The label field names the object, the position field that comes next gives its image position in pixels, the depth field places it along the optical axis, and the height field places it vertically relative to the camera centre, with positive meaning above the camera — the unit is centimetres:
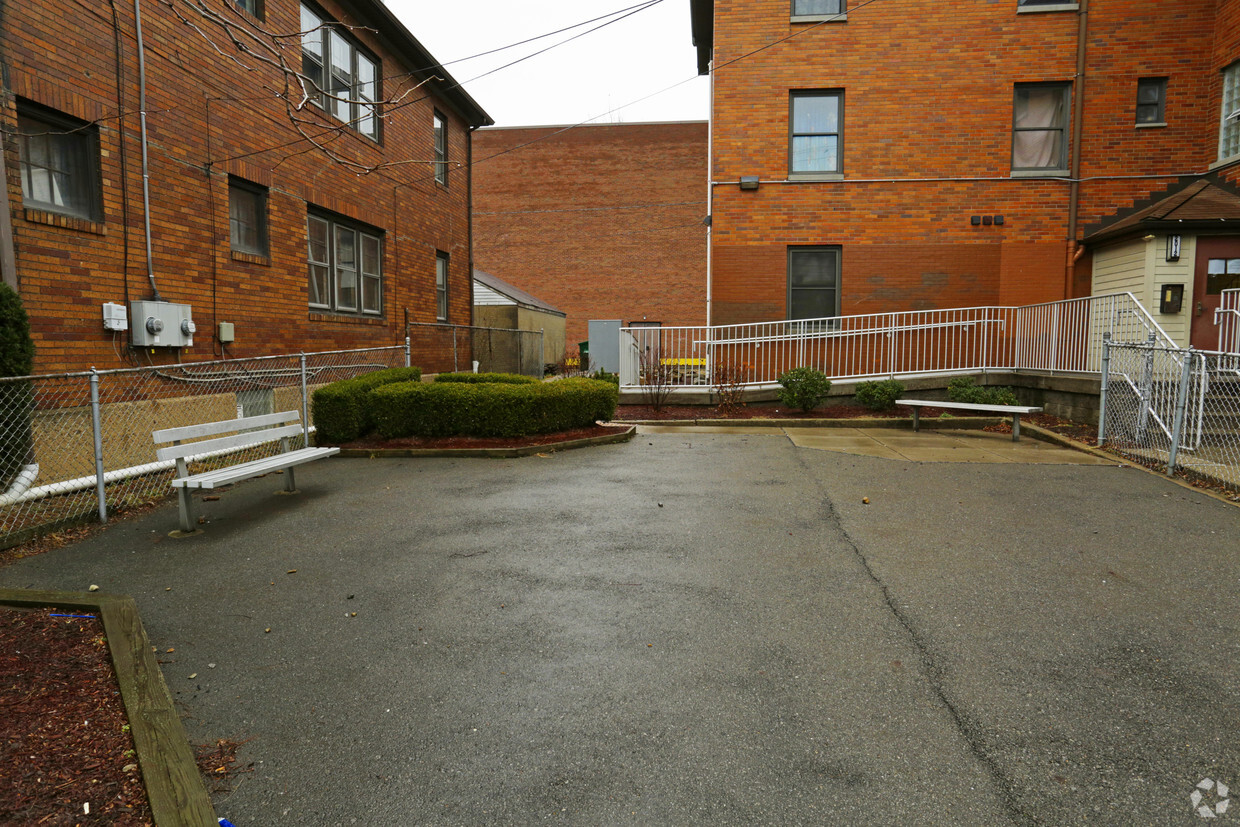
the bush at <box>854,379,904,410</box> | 1318 -55
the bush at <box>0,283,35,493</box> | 574 -21
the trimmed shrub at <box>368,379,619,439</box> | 992 -61
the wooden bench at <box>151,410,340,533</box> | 584 -75
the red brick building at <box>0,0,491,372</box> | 688 +233
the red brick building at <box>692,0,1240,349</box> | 1443 +454
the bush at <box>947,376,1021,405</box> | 1268 -55
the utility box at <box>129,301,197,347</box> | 785 +47
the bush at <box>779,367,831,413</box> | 1326 -44
